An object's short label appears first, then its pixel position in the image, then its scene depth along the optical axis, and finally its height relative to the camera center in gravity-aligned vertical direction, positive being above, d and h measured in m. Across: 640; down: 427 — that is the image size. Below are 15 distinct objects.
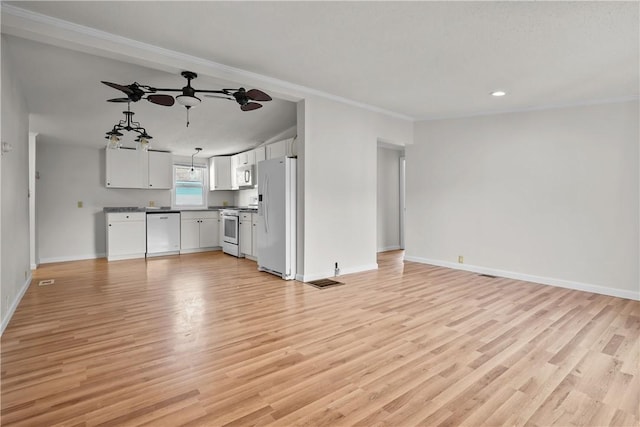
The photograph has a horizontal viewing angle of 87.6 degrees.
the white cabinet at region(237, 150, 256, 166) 6.99 +1.14
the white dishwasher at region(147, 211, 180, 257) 6.97 -0.49
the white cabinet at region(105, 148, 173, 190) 6.89 +0.89
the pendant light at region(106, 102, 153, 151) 4.60 +1.07
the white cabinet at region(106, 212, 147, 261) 6.54 -0.49
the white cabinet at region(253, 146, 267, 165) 6.50 +1.13
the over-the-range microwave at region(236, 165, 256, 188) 7.04 +0.74
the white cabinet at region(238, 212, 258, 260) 6.27 -0.47
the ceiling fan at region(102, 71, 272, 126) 3.34 +1.15
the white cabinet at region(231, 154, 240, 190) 7.73 +0.93
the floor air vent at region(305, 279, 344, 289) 4.39 -0.99
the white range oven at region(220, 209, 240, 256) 6.86 -0.43
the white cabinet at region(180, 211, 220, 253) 7.41 -0.47
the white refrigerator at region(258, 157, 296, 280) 4.73 -0.05
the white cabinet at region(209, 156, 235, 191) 7.95 +0.90
